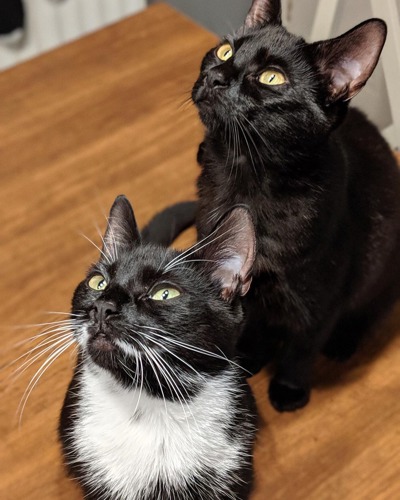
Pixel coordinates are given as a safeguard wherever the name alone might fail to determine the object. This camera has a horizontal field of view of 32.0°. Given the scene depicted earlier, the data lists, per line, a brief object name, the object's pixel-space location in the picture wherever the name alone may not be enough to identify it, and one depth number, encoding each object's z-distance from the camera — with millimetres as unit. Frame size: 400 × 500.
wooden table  891
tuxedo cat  687
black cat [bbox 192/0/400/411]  790
